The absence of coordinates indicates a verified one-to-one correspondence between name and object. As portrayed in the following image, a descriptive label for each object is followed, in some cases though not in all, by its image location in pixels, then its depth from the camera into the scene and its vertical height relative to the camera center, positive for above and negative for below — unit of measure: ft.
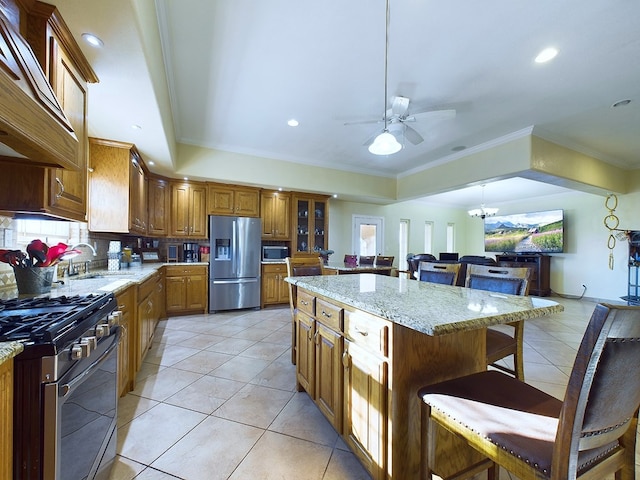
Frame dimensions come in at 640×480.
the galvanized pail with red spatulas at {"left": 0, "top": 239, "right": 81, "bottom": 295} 5.12 -0.53
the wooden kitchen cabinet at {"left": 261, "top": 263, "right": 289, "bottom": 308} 15.90 -2.64
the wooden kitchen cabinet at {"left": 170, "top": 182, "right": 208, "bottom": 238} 14.39 +1.65
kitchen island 3.48 -1.68
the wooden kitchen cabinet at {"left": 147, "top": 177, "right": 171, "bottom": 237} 13.51 +1.77
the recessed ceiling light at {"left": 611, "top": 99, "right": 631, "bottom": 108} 9.43 +5.00
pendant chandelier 22.26 +2.62
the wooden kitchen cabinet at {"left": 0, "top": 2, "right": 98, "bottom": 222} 4.30 +2.63
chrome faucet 7.80 -0.81
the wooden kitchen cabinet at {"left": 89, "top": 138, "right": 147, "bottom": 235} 9.45 +1.92
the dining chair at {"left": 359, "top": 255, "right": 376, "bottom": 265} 16.56 -1.19
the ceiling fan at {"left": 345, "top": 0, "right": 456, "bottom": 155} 7.47 +4.00
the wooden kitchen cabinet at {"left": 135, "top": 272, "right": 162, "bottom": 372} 7.37 -2.37
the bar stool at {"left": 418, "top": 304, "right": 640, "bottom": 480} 2.11 -1.82
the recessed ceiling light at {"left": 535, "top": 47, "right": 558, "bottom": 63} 7.13 +5.13
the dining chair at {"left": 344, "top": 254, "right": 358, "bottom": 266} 15.63 -1.12
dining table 12.26 -1.33
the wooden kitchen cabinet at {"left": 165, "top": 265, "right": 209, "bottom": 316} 13.70 -2.53
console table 21.79 -2.39
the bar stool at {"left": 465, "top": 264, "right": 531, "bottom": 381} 5.55 -1.05
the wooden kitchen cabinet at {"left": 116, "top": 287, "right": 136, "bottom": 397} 6.04 -2.52
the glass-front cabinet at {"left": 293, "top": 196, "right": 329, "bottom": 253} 17.30 +1.22
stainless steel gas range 2.77 -1.73
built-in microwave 16.69 -0.76
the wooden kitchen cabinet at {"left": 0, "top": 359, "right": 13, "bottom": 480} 2.53 -1.74
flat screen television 21.43 +0.87
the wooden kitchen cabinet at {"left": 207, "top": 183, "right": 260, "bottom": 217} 14.92 +2.31
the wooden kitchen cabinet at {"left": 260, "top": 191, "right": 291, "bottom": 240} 16.20 +1.62
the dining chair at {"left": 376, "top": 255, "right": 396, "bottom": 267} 14.93 -1.11
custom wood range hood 2.63 +1.49
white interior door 21.95 +0.56
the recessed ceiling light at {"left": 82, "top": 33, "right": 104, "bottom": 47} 4.80 +3.65
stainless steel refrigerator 14.52 -1.20
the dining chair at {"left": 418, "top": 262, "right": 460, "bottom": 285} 7.04 -0.84
